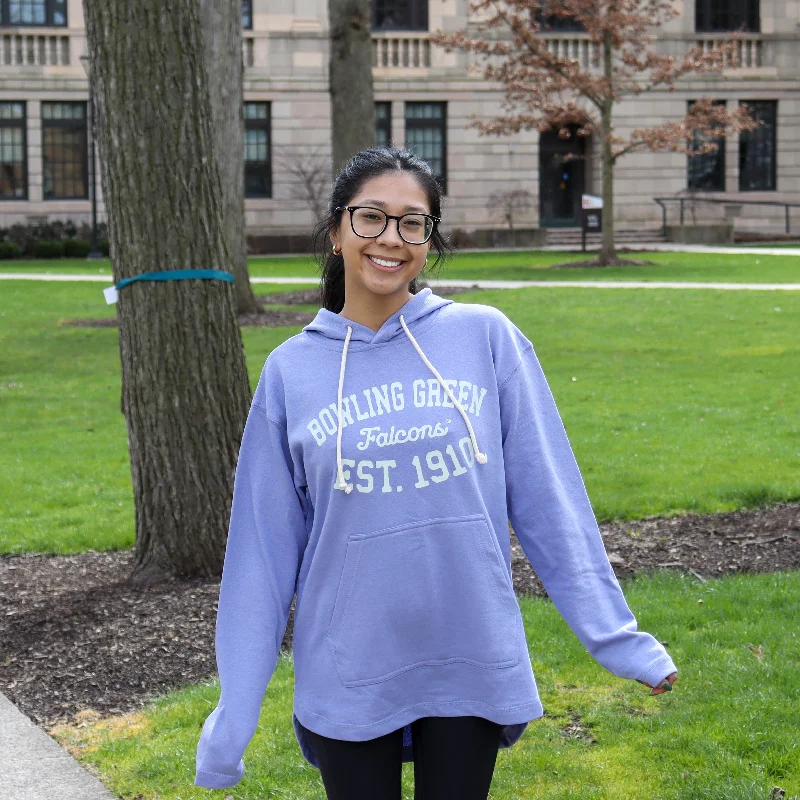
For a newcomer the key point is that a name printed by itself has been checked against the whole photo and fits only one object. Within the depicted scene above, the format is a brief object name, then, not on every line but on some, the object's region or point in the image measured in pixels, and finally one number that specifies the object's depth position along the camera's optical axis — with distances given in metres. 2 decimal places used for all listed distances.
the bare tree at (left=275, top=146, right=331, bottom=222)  37.56
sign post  30.22
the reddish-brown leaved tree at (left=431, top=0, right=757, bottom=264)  27.00
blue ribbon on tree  6.00
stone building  37.25
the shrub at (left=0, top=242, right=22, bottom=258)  33.34
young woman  2.63
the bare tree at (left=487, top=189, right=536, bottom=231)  37.91
